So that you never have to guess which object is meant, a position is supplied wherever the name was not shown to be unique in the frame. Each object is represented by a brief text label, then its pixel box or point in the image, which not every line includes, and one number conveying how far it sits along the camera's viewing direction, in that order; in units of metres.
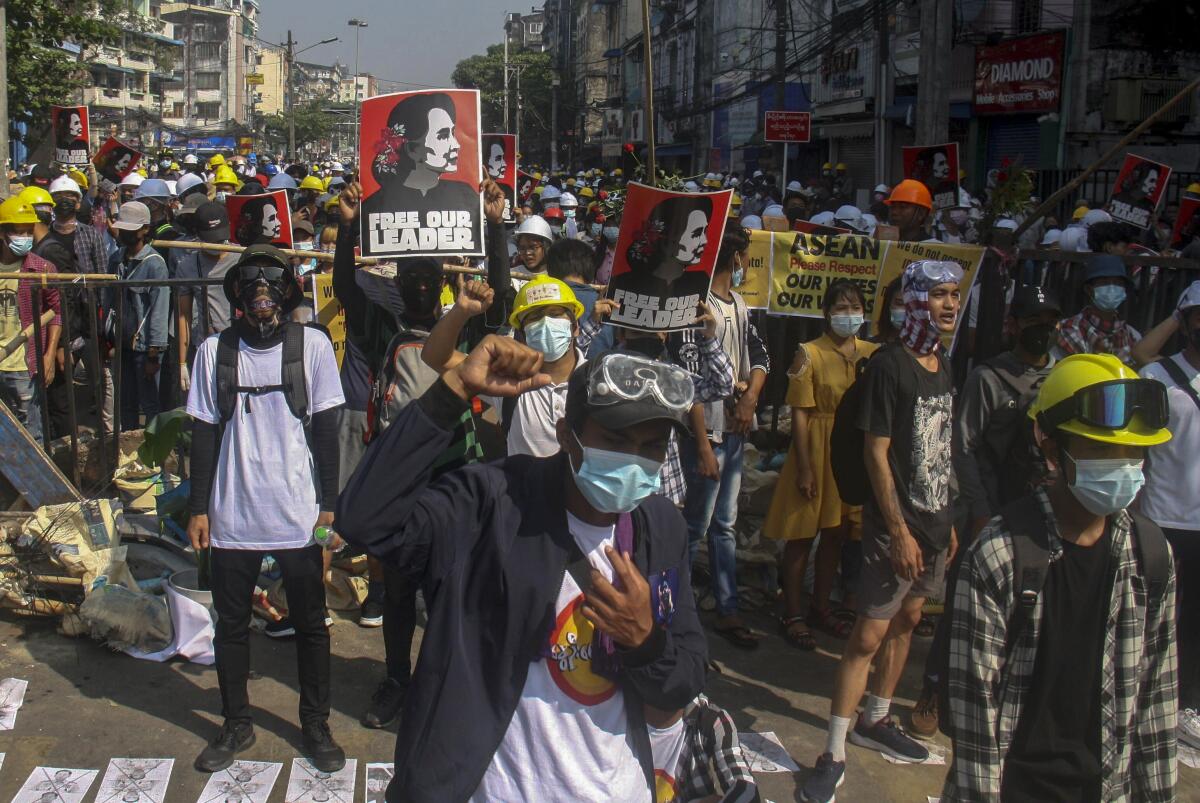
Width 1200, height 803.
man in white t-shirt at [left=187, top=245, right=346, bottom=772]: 4.25
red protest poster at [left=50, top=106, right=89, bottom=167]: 15.27
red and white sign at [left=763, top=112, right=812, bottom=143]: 19.50
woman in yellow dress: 5.51
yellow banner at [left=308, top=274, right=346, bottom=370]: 7.18
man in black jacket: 2.28
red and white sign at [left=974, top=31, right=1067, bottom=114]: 22.33
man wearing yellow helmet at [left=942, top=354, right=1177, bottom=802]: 2.70
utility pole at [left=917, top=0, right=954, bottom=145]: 13.66
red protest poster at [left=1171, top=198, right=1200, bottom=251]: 10.78
